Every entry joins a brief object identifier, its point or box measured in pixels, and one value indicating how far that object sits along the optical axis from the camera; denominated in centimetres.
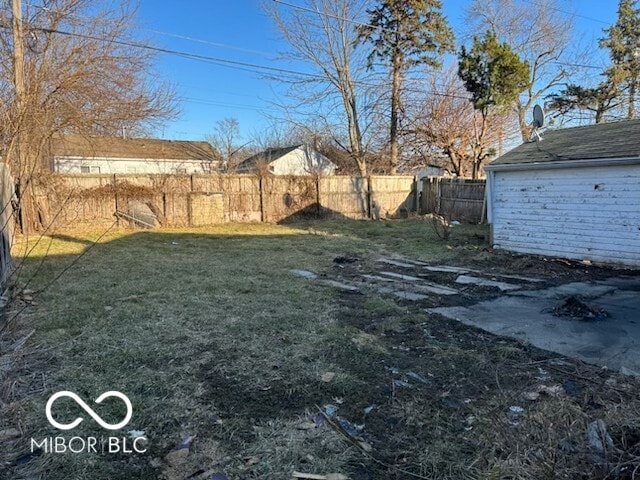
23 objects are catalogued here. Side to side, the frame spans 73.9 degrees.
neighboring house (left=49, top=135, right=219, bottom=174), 2389
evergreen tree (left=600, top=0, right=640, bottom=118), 1925
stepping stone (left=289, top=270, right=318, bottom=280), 649
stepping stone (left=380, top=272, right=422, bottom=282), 632
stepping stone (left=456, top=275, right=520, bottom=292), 583
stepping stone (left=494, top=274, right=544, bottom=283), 630
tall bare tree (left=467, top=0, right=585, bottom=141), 2133
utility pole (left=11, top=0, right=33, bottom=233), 1020
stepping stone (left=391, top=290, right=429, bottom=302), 527
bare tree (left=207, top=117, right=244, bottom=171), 2708
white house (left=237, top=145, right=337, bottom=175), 2692
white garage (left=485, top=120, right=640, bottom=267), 694
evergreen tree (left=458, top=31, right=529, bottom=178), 1448
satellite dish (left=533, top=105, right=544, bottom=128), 922
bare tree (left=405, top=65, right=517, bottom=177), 1888
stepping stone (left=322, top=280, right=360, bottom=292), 574
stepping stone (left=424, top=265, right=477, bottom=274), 687
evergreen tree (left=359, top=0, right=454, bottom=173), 1734
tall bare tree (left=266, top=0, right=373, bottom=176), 1806
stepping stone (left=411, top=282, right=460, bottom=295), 559
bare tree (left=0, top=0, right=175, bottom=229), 1034
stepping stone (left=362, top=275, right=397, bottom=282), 631
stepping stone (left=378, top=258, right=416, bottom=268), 742
